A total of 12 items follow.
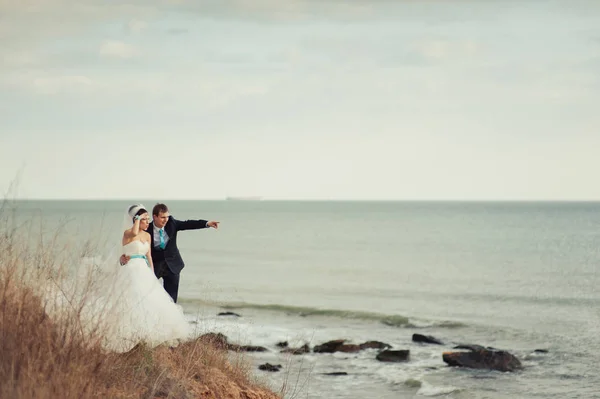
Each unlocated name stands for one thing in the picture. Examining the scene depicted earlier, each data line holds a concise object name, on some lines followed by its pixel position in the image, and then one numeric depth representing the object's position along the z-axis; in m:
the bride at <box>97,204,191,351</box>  9.63
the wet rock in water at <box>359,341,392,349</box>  21.26
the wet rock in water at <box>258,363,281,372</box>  17.52
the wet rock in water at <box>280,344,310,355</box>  20.09
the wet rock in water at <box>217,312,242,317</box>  27.83
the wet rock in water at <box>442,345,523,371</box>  18.92
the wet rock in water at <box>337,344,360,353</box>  20.67
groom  11.18
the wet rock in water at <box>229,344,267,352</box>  20.01
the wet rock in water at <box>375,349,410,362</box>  19.50
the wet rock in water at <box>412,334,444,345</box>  22.80
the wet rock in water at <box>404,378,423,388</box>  16.99
